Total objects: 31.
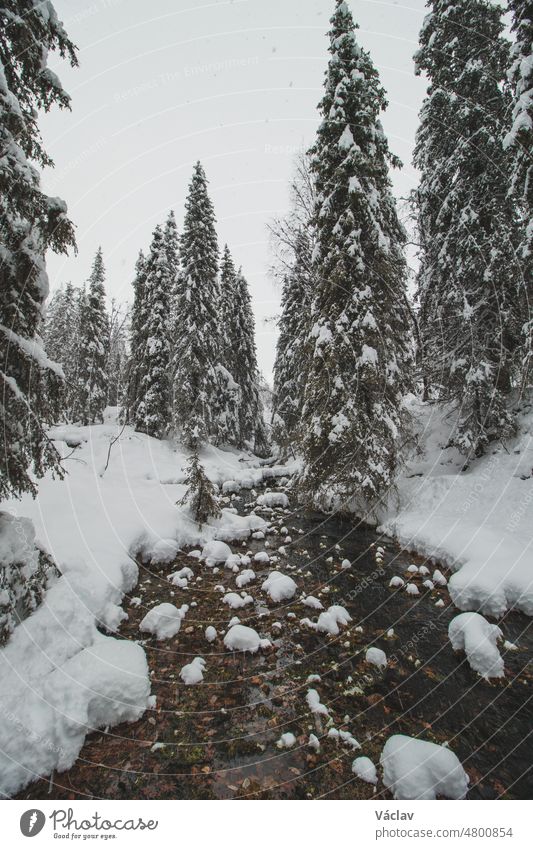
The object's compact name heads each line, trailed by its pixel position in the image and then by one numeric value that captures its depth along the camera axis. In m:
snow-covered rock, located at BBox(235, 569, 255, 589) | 7.50
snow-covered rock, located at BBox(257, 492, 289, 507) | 14.42
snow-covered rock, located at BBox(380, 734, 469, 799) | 3.20
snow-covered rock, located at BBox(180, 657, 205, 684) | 4.76
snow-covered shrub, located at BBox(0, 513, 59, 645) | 4.17
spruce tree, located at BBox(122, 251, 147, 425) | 24.17
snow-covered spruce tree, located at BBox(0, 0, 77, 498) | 4.36
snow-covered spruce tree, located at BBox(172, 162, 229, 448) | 21.92
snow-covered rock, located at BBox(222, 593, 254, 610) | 6.65
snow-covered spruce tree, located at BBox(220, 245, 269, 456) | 30.83
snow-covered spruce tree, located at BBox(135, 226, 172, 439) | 23.12
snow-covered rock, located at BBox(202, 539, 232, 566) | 8.73
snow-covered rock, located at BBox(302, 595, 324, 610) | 6.63
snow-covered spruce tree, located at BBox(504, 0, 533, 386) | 7.86
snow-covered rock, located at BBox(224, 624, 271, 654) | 5.42
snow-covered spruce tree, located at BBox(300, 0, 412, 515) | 10.45
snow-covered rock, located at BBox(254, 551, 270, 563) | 8.75
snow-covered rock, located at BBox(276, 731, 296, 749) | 3.74
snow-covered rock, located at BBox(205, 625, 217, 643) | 5.66
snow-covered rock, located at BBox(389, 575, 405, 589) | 7.34
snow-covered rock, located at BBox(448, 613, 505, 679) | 4.84
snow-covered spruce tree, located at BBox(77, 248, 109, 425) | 31.75
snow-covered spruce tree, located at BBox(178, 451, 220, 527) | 10.76
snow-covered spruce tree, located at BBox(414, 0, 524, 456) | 10.46
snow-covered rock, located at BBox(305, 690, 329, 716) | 4.22
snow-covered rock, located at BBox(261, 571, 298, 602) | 6.89
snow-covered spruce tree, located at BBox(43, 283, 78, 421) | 40.28
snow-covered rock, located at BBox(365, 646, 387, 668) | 5.08
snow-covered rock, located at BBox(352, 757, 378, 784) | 3.35
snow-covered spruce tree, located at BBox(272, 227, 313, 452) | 23.69
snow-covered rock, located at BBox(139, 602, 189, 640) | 5.79
